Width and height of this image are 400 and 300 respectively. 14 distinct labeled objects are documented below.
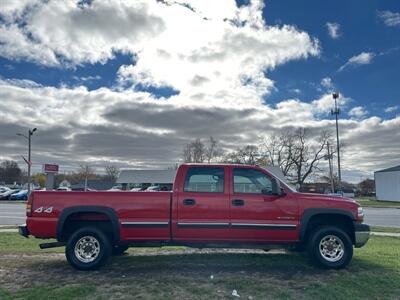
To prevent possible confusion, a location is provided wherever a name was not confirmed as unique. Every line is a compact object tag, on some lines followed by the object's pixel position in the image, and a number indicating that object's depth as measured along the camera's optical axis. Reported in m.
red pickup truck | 6.81
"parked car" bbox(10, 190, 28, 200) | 45.41
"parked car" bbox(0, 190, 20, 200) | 45.27
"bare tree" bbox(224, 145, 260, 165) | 73.25
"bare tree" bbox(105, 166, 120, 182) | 118.76
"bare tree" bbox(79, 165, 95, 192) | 109.34
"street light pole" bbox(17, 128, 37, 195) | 36.06
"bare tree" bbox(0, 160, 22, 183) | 123.00
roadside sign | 14.80
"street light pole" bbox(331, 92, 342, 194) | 42.29
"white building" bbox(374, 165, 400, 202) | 54.75
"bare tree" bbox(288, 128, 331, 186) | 69.19
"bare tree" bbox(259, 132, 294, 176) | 70.19
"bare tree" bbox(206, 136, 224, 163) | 77.31
